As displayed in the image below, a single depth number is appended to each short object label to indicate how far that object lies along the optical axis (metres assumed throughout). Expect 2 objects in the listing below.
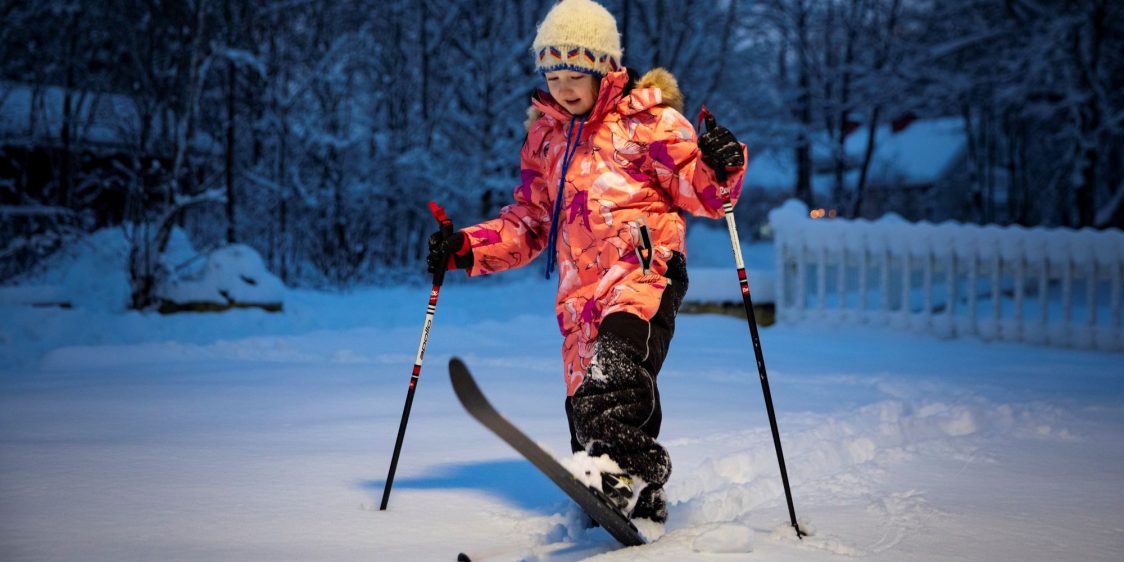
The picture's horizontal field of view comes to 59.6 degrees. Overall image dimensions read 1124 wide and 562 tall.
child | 2.96
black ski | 2.68
